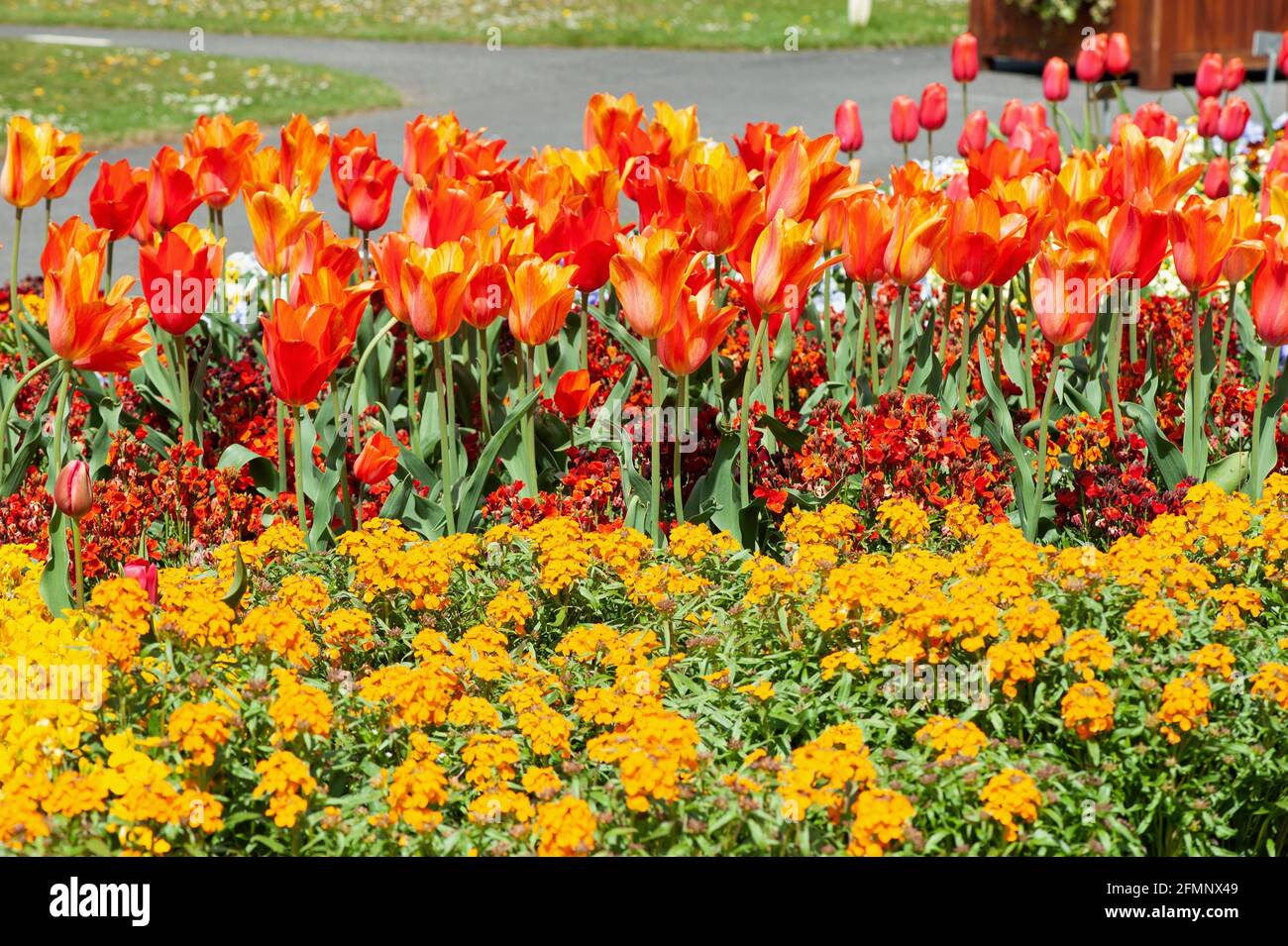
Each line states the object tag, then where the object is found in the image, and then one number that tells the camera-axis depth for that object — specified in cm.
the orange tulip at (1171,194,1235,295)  377
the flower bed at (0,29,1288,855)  271
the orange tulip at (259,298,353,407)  342
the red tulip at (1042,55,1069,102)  673
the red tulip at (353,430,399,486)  355
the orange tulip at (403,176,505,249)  403
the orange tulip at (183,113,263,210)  465
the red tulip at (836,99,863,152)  556
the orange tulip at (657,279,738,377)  350
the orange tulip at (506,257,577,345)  365
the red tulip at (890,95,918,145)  587
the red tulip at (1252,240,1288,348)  361
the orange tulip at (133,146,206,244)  441
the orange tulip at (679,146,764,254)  390
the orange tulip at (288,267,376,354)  361
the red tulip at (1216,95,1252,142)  618
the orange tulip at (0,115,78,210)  426
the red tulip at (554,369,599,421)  387
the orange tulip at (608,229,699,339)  343
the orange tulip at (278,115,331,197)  470
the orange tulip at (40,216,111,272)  365
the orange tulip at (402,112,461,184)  482
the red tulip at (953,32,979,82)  714
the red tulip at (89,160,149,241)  429
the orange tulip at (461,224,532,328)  370
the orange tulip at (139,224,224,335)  380
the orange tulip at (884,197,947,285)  388
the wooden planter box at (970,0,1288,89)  1447
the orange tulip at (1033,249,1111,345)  366
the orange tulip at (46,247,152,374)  336
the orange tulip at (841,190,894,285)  394
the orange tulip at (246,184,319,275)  416
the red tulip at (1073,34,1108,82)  693
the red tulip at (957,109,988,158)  559
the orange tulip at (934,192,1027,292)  382
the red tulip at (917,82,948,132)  597
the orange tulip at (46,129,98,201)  441
